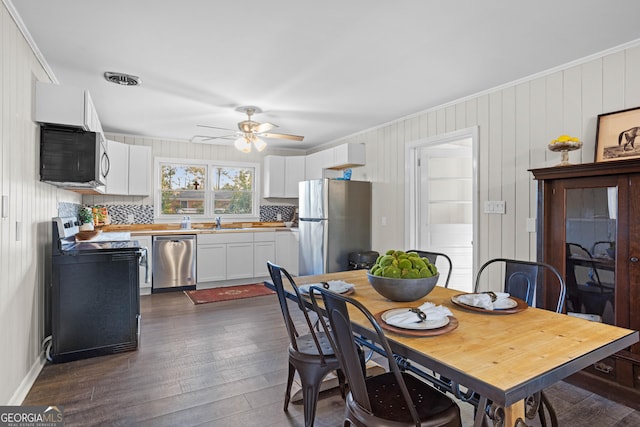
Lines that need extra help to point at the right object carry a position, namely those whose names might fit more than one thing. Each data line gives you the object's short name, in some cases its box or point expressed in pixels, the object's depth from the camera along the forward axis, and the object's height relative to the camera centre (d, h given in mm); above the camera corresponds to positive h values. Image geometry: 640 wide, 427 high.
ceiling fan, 3900 +920
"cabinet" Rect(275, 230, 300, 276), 5911 -606
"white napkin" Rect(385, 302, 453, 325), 1391 -413
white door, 4180 +130
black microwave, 2719 +455
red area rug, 4734 -1149
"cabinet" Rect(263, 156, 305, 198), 6227 +684
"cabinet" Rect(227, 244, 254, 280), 5500 -748
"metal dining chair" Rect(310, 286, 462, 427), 1271 -752
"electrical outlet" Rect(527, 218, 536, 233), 2984 -91
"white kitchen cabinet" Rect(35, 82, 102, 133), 2605 +811
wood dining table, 1001 -457
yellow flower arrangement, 2570 +551
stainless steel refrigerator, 4910 -119
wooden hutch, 2184 -212
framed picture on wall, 2406 +554
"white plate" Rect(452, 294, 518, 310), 1634 -424
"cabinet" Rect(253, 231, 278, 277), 5699 -611
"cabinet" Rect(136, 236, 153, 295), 4895 -793
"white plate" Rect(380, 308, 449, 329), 1336 -424
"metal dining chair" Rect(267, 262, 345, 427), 1809 -766
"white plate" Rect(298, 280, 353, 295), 1943 -416
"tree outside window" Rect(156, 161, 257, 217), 5820 +410
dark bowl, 1668 -353
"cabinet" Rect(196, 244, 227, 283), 5289 -748
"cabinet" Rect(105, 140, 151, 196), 5016 +636
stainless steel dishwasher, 5051 -727
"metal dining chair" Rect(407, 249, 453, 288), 2701 -321
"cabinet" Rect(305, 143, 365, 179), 5066 +840
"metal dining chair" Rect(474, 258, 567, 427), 1784 -478
